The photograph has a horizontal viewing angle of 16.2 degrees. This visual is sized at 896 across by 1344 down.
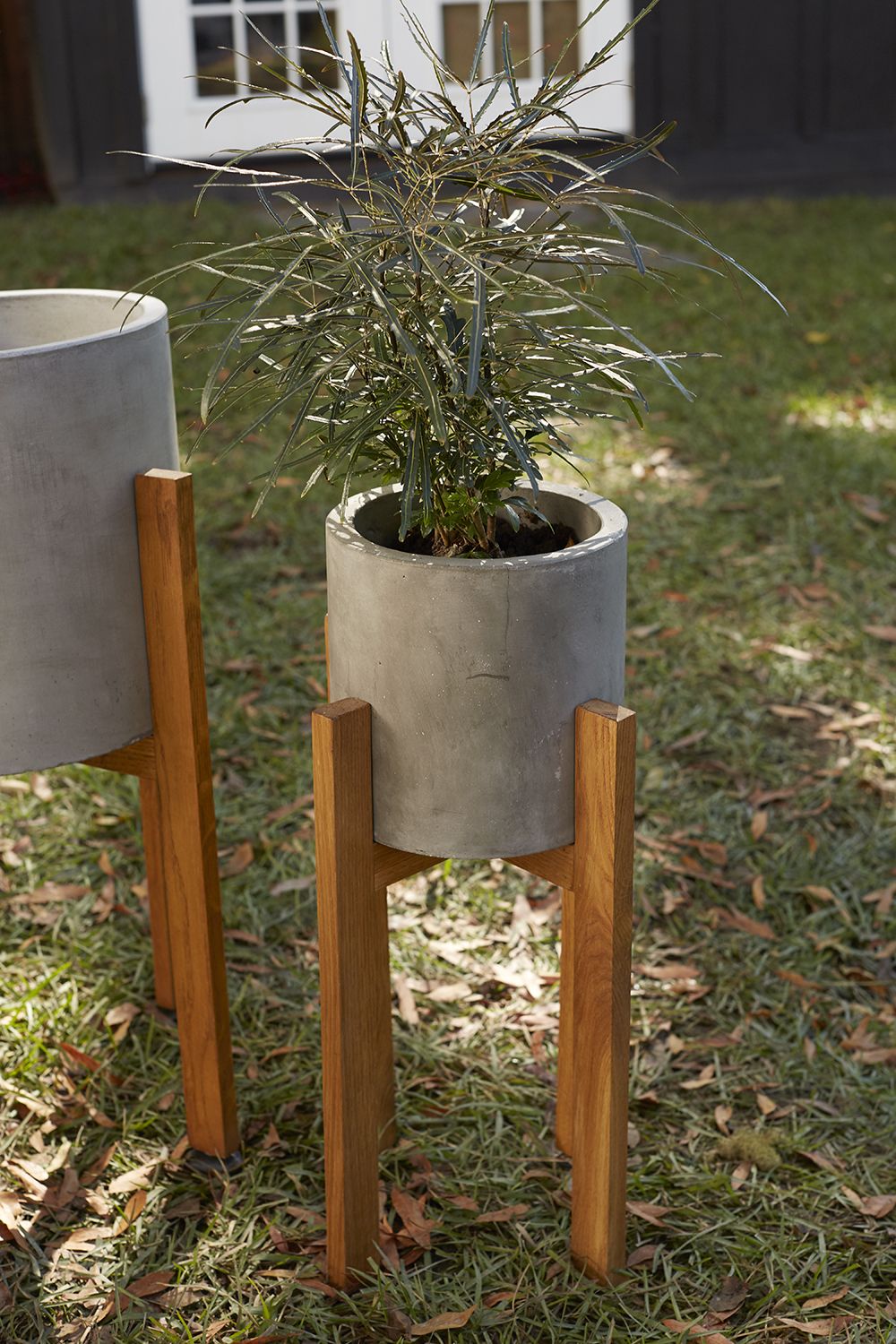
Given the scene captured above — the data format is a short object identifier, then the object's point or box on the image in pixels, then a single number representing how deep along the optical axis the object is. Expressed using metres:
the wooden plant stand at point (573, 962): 3.06
